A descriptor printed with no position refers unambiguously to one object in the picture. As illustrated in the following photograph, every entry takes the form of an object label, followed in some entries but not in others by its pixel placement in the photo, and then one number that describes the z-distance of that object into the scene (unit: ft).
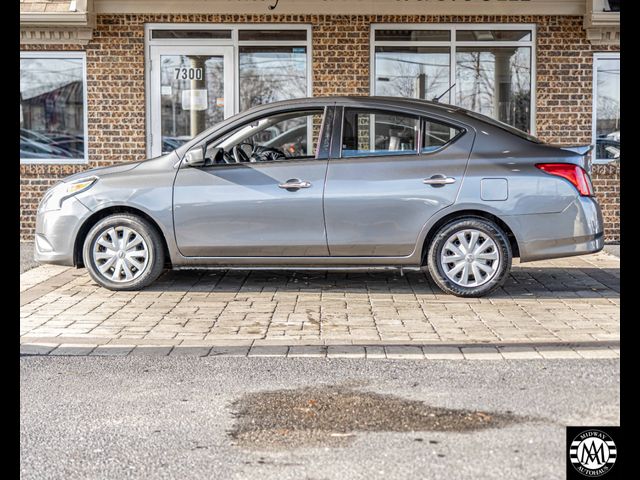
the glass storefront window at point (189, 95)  45.80
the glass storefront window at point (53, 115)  45.93
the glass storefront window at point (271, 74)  45.68
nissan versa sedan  30.25
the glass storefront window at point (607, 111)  46.14
